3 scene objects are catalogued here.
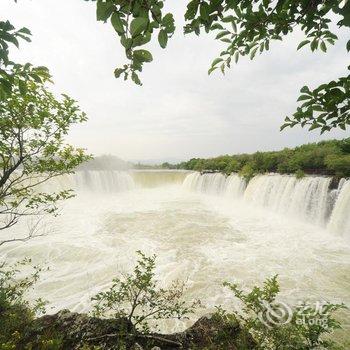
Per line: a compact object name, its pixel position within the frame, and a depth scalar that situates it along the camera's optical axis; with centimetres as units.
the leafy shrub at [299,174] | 1431
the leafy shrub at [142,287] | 375
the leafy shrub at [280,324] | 268
